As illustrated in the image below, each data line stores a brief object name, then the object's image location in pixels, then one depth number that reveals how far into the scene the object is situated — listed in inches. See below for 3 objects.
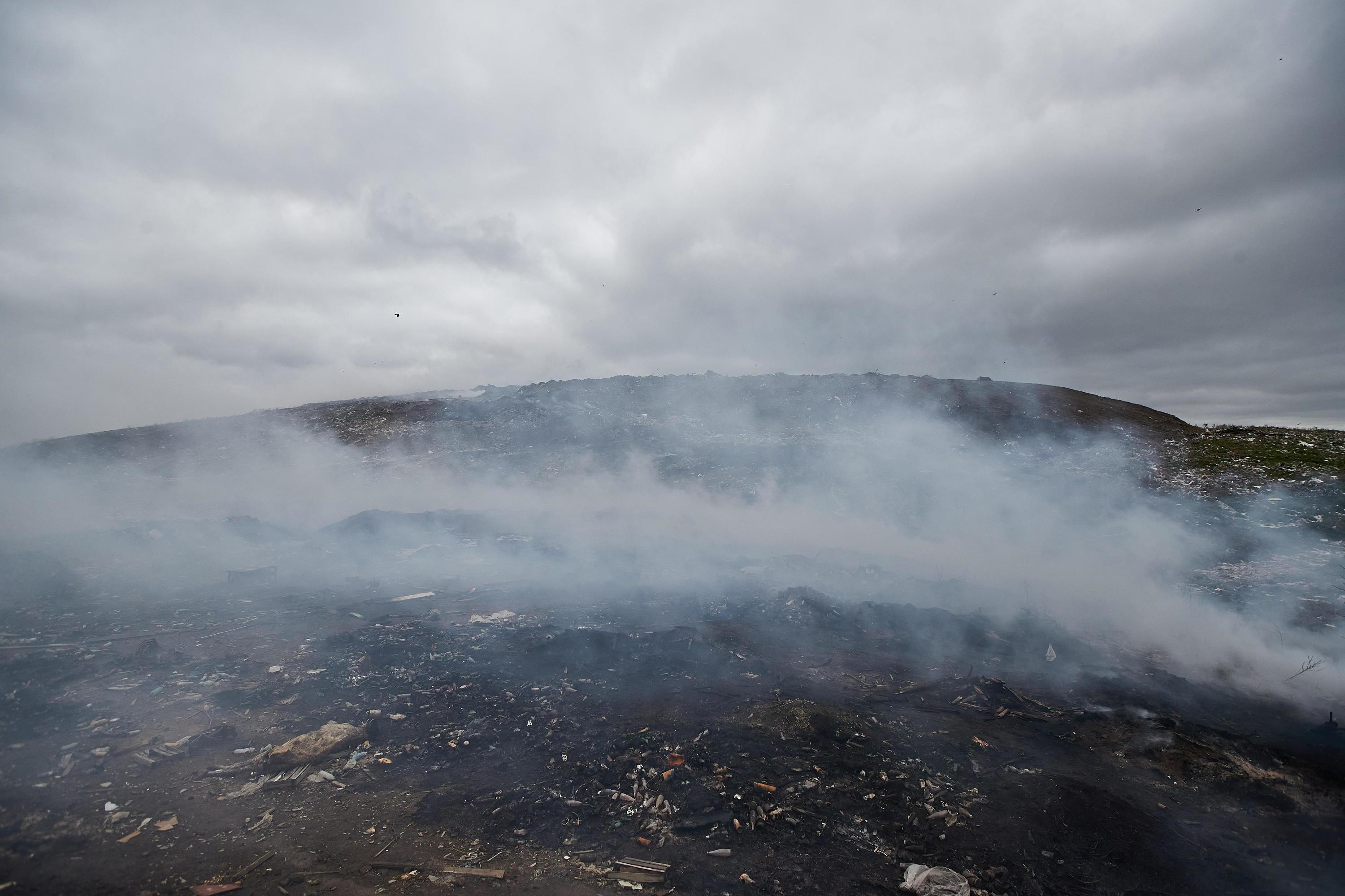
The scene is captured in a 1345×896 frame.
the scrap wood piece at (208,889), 130.3
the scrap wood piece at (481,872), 138.7
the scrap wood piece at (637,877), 138.3
